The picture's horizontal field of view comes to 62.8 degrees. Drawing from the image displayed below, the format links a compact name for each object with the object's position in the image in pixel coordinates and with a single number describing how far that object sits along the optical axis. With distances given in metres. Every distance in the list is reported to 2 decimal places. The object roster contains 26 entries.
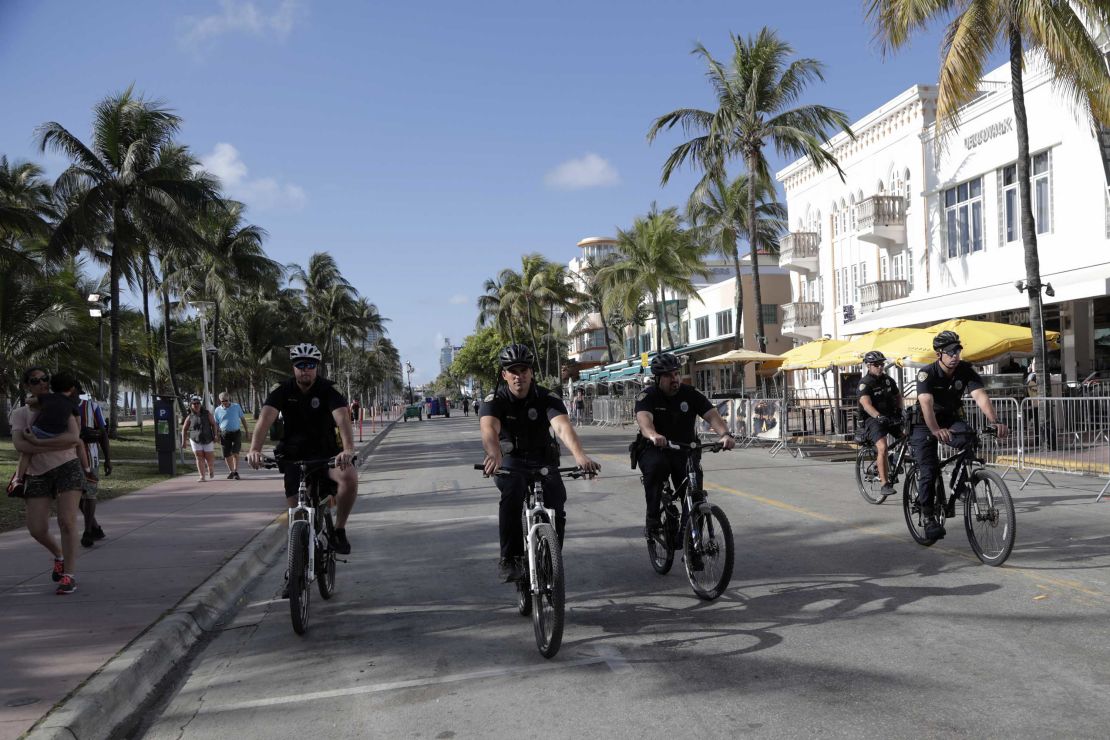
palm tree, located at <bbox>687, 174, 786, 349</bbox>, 41.25
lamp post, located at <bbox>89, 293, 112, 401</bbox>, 22.64
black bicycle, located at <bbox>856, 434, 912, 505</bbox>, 11.05
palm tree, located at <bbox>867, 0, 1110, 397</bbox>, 15.09
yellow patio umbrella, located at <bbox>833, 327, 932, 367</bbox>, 18.42
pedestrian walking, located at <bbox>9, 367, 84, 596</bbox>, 7.07
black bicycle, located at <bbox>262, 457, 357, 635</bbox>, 5.78
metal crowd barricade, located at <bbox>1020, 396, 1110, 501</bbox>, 12.40
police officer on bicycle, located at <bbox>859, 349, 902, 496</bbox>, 10.72
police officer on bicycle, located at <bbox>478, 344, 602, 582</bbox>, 5.81
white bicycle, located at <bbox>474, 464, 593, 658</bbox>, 5.00
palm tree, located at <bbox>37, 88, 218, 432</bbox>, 27.73
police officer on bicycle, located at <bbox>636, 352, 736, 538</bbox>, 6.89
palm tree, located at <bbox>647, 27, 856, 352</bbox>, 27.28
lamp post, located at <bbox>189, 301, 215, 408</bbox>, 31.12
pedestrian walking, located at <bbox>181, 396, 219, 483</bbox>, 17.91
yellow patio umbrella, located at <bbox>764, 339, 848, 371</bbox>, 20.40
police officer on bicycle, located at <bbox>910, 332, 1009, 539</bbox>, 7.68
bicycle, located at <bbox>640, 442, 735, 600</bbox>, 6.16
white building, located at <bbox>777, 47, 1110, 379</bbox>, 21.44
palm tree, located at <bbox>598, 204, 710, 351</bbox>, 43.97
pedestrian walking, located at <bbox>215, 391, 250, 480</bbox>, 18.27
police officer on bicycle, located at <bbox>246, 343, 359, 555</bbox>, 6.44
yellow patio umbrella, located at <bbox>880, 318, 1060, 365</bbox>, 17.35
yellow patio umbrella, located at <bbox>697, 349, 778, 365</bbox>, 26.27
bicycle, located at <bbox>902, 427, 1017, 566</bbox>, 6.97
